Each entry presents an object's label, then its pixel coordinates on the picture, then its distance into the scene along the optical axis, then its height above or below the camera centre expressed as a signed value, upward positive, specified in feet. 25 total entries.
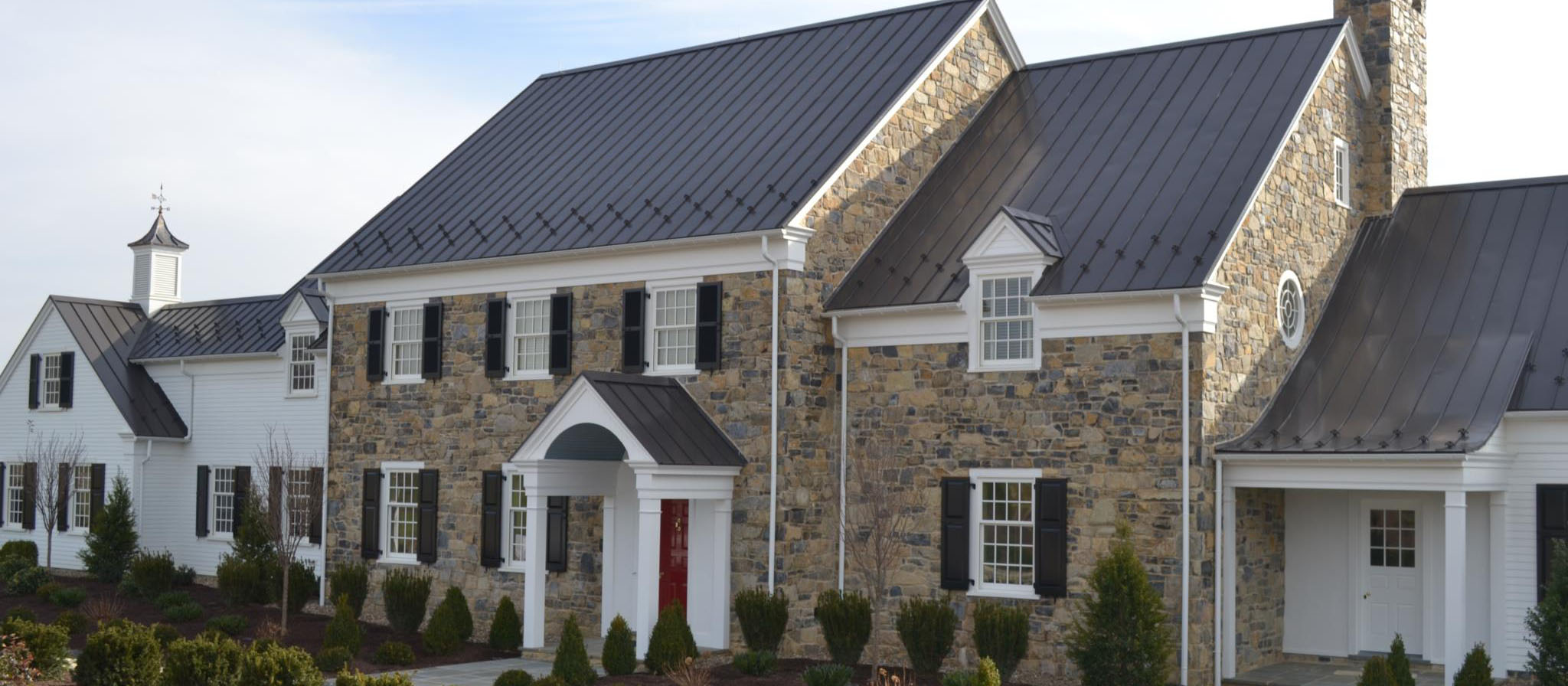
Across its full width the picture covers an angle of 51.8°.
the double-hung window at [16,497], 120.06 -2.51
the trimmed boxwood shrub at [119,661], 58.39 -7.11
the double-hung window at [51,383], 119.85 +5.99
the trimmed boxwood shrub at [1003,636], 65.67 -6.37
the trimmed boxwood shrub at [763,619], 70.28 -6.24
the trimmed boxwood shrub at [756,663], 67.46 -7.85
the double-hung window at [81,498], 116.47 -2.47
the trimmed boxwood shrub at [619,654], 67.82 -7.58
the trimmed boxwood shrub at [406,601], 83.51 -6.78
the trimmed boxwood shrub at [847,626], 69.26 -6.38
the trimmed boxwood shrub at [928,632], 67.51 -6.47
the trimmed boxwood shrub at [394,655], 73.46 -8.41
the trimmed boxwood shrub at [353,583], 87.35 -6.19
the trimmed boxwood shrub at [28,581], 100.01 -7.33
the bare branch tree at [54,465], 112.98 -0.12
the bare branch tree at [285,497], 82.89 -1.63
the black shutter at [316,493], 87.40 -1.37
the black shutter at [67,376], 118.83 +6.48
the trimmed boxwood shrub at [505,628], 77.61 -7.54
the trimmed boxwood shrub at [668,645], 67.62 -7.16
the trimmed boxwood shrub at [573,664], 64.08 -7.61
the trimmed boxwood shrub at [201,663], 56.95 -6.98
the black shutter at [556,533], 80.02 -3.01
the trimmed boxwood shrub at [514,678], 60.80 -7.81
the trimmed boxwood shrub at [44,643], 62.03 -6.92
